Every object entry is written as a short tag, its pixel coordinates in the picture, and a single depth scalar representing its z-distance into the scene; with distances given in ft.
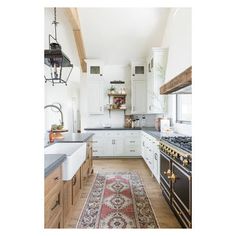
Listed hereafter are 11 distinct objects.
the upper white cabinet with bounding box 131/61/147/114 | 19.25
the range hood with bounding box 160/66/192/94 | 6.92
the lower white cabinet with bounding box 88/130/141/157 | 18.66
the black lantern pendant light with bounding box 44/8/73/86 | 6.94
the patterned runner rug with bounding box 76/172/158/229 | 7.80
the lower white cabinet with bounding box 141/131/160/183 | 11.60
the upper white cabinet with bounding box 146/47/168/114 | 15.57
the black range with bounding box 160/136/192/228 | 6.36
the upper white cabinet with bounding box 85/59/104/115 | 19.20
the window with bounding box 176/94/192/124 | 12.69
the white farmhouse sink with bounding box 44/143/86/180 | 6.56
